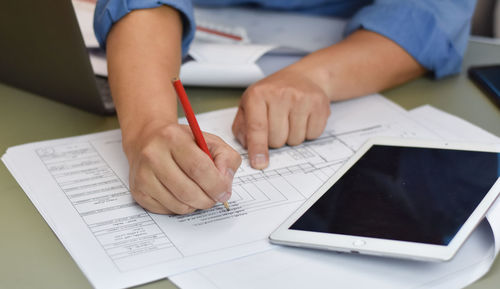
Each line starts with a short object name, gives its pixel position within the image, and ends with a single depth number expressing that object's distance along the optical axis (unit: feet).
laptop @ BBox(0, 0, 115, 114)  3.96
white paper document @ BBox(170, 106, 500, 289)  3.36
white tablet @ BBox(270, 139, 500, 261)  3.39
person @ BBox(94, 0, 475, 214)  3.57
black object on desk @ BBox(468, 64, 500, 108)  4.42
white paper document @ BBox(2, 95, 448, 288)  3.45
